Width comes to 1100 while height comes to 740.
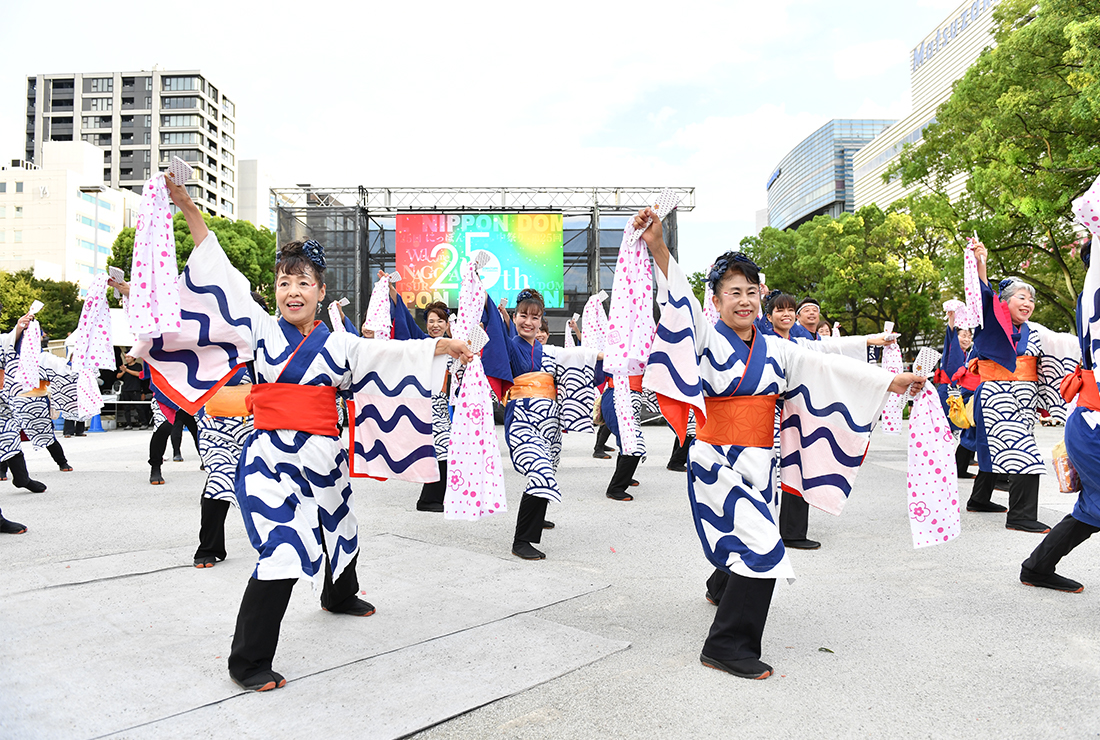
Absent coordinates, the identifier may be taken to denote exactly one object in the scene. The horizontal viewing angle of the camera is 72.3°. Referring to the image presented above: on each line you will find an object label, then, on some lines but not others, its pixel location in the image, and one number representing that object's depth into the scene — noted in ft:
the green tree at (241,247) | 101.91
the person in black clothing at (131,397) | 49.49
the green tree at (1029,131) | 41.93
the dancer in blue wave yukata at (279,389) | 9.11
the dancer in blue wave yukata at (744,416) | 9.54
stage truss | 60.90
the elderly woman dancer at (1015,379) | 17.38
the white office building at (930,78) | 121.60
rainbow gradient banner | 60.85
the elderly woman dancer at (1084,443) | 11.59
